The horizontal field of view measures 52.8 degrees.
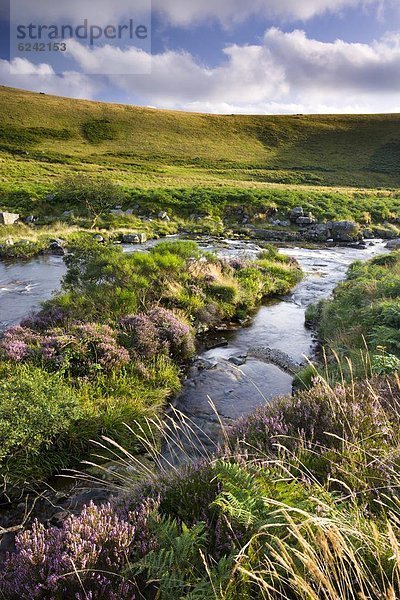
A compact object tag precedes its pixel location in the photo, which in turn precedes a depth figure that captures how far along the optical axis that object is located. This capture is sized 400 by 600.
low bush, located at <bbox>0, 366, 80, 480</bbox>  5.31
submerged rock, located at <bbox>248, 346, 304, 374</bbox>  9.37
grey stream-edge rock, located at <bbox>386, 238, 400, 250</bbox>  27.01
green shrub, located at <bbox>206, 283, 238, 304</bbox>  13.26
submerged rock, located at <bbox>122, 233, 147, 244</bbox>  26.73
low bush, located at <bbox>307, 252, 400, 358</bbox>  8.21
